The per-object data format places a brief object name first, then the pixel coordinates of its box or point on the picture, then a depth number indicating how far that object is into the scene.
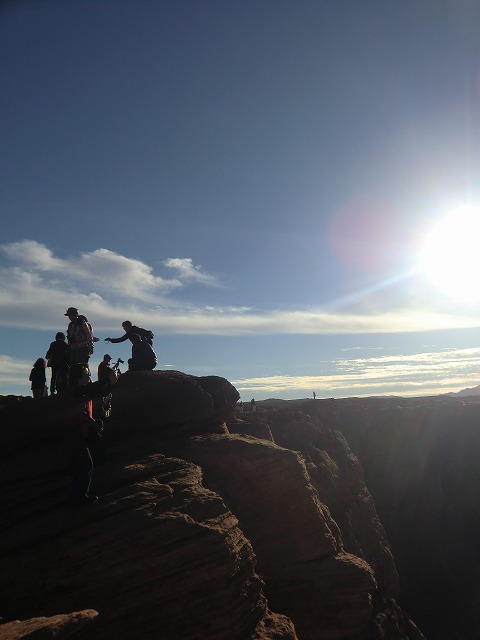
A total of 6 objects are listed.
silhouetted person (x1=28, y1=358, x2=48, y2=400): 16.31
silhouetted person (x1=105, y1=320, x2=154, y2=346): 15.35
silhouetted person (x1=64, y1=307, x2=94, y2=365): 13.84
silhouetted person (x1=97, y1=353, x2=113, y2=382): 14.62
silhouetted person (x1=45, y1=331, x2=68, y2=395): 15.02
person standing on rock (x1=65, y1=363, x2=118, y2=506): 9.55
